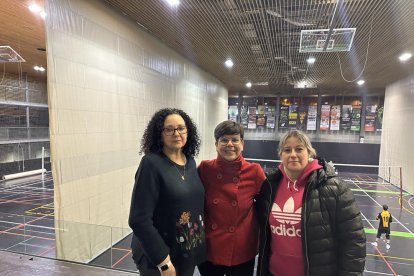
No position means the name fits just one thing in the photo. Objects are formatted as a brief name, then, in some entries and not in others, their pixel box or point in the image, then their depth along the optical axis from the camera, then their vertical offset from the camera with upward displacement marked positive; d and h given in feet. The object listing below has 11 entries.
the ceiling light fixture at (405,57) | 23.09 +6.48
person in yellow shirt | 17.19 -6.35
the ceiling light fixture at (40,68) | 32.45 +6.48
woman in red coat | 5.41 -1.75
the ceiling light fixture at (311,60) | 24.88 +6.40
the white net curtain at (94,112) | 11.18 +0.45
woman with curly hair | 4.62 -1.52
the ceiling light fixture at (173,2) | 13.82 +6.41
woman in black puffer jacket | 4.74 -1.76
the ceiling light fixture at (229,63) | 26.37 +6.36
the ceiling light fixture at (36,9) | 14.47 +6.29
